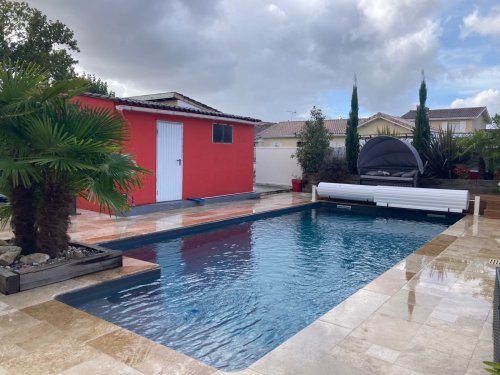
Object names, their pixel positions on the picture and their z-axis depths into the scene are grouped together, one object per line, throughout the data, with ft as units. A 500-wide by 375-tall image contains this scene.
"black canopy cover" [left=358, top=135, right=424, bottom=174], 44.68
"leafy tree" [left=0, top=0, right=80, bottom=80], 67.72
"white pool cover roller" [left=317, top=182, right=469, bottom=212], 36.63
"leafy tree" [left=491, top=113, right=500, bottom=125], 38.85
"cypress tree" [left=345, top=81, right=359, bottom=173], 52.79
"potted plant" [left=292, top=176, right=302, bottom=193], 54.03
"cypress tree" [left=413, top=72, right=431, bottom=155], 49.52
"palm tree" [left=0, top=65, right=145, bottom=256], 15.69
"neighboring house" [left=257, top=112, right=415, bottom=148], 106.73
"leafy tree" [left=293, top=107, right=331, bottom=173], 52.01
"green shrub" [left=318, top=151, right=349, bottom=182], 50.09
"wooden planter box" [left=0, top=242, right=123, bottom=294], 14.85
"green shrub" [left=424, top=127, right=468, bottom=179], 46.20
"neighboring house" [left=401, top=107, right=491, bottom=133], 142.82
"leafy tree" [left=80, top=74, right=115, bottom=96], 104.47
